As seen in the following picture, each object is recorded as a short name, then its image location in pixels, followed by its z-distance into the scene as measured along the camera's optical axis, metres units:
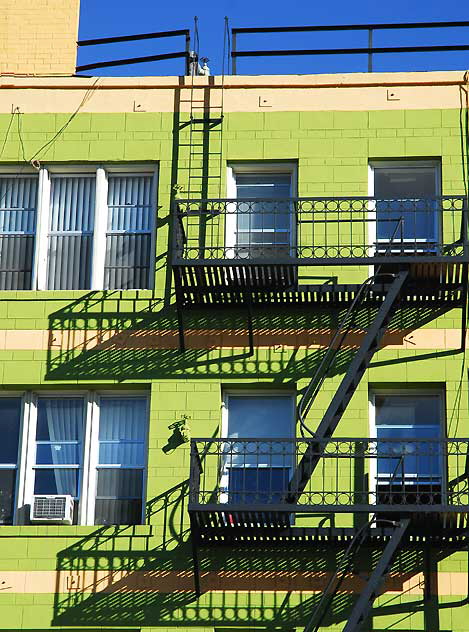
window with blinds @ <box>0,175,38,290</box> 23.95
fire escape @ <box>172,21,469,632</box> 20.73
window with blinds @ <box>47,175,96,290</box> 23.89
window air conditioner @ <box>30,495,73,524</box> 21.92
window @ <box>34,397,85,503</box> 22.56
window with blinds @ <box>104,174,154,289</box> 23.80
